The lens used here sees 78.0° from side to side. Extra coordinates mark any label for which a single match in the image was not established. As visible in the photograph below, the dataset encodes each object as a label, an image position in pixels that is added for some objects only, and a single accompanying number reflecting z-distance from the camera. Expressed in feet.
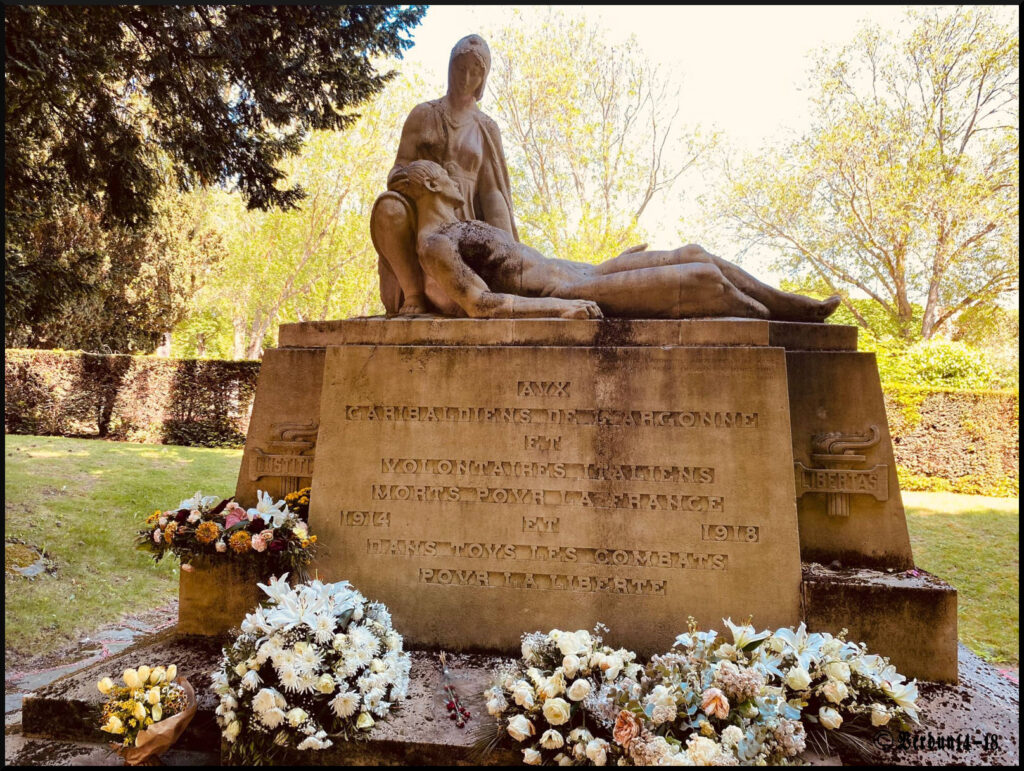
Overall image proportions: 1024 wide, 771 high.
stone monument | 10.31
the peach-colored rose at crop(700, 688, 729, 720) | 7.64
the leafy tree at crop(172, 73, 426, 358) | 60.64
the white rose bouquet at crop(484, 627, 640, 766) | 7.77
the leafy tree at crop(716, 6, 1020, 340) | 57.41
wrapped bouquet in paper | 8.21
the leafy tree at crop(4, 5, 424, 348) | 17.60
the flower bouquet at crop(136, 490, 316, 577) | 10.63
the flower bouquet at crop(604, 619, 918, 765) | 7.58
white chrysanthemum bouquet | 8.10
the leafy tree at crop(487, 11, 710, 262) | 59.11
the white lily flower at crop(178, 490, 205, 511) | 11.48
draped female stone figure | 13.24
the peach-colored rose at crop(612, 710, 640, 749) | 7.54
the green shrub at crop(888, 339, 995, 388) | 43.29
